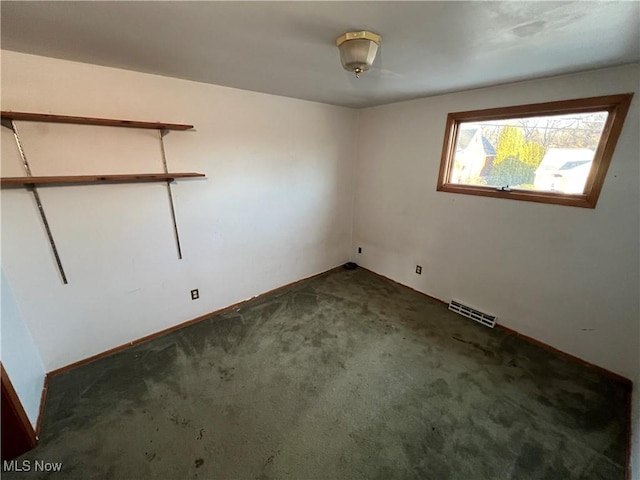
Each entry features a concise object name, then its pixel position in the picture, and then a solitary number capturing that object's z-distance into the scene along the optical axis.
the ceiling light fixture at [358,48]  1.28
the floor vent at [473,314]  2.62
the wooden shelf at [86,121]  1.54
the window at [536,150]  1.90
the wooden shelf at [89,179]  1.60
